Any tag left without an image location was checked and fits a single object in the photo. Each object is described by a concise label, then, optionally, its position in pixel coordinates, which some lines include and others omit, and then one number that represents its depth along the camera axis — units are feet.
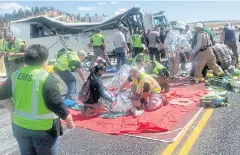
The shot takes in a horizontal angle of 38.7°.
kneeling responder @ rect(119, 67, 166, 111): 23.93
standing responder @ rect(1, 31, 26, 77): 26.86
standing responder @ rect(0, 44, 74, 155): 10.65
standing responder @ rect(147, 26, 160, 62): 43.88
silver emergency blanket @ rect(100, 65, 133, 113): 23.40
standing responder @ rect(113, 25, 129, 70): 42.78
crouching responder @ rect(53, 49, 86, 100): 27.02
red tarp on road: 19.25
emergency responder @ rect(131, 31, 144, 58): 48.16
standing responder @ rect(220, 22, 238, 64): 42.01
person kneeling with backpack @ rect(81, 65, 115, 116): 23.39
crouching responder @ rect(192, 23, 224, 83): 32.89
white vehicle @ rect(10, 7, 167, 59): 57.88
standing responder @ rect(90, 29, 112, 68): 43.76
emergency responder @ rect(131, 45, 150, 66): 29.56
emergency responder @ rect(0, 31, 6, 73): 28.20
